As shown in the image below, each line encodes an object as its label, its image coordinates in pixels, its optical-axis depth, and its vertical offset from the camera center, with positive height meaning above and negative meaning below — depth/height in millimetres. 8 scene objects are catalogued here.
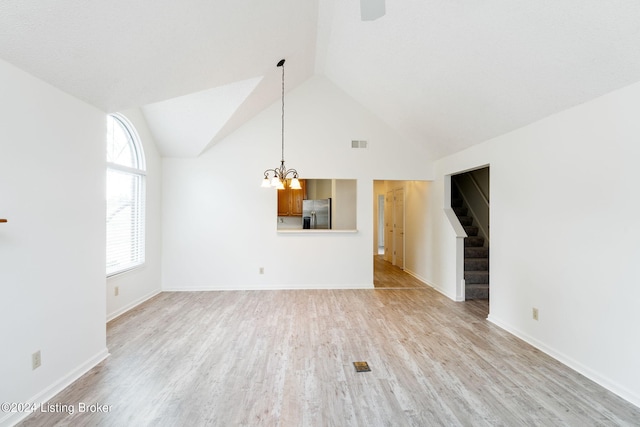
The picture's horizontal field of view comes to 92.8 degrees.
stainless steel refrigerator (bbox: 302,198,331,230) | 7504 +40
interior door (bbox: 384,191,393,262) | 8562 -328
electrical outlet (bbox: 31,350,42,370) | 2105 -1014
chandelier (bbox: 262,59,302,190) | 3660 +417
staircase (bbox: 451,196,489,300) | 4930 -821
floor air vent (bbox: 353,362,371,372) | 2640 -1334
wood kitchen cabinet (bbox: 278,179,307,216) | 8133 +309
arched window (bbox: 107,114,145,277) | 3973 +264
